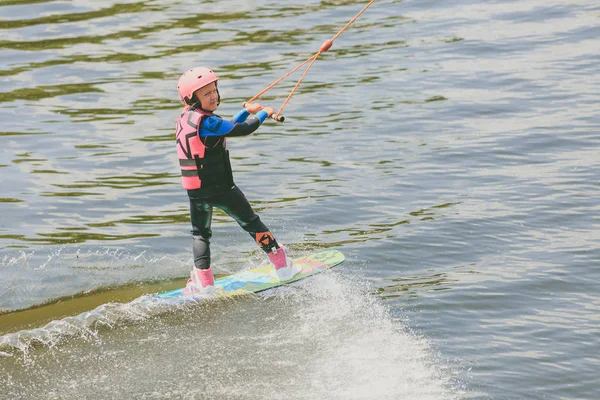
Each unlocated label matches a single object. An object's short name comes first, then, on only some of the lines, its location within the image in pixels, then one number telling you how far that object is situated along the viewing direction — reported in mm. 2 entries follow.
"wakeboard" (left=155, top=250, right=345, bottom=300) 20047
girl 18516
